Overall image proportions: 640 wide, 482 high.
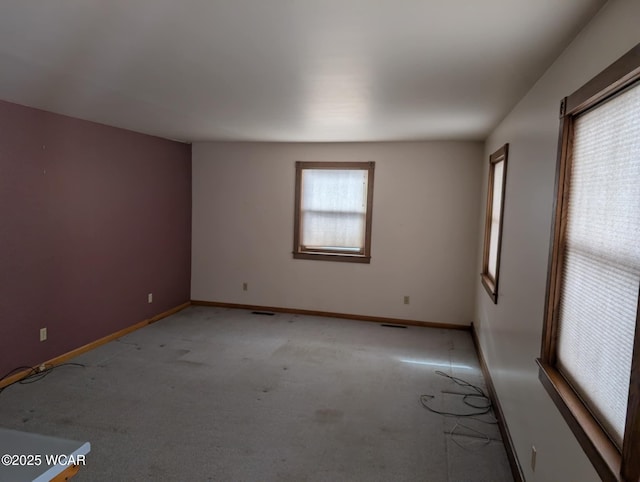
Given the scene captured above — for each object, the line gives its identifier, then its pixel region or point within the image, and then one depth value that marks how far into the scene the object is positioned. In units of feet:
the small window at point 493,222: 11.25
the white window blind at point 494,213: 13.15
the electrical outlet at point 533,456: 6.84
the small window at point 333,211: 18.06
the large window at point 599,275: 4.15
